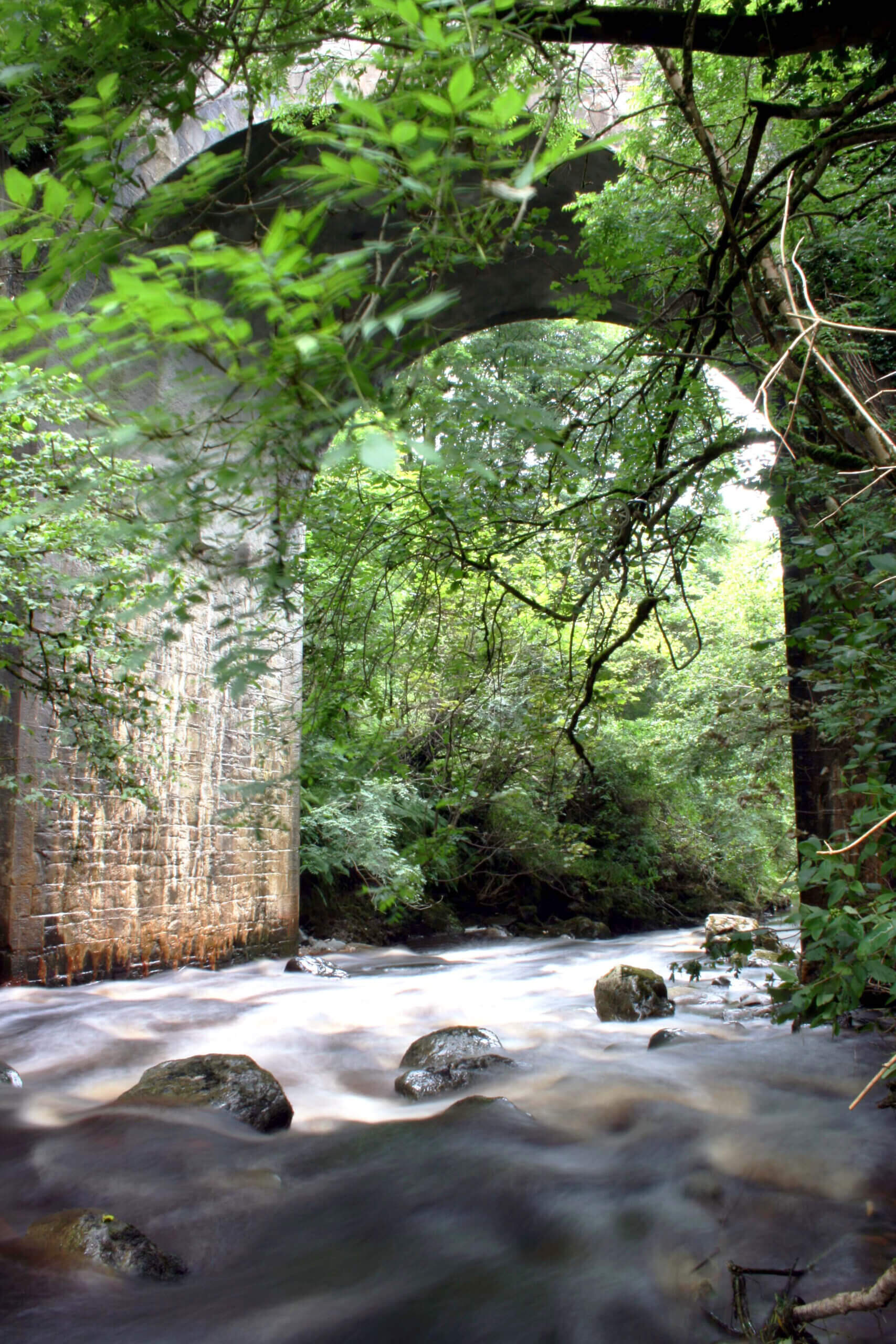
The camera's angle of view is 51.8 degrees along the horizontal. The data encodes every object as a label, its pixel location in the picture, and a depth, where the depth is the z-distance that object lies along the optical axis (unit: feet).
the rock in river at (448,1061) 14.84
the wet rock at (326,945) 33.78
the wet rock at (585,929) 39.06
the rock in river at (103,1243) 8.68
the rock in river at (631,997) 19.98
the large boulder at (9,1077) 14.46
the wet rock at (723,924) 33.50
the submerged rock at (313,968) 26.55
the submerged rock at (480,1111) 13.20
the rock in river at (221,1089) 12.67
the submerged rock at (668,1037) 17.10
